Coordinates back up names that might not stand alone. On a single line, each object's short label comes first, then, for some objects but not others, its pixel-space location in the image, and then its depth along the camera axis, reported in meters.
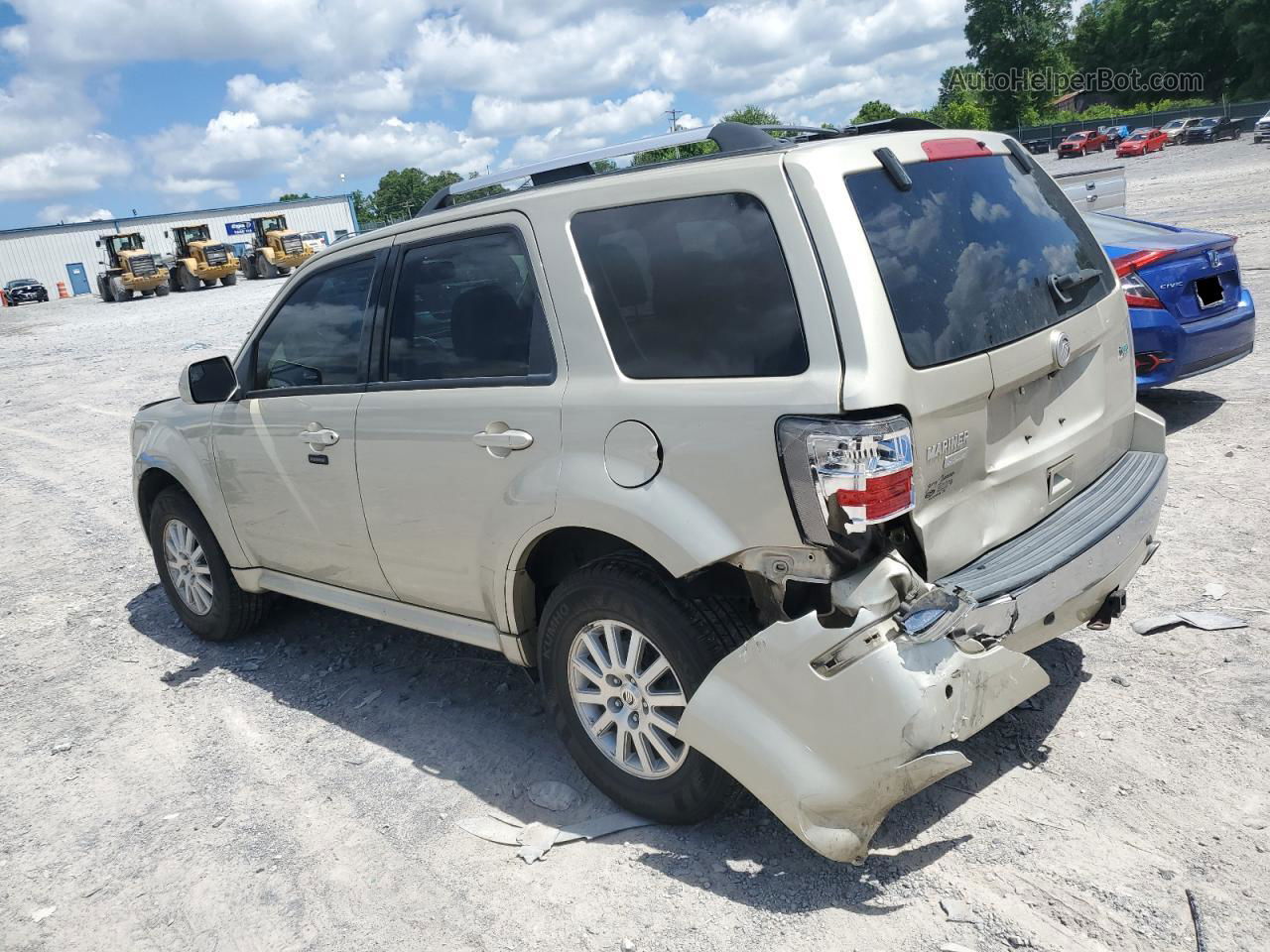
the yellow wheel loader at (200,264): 41.75
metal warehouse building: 62.12
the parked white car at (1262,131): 39.13
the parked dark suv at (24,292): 50.31
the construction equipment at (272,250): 43.41
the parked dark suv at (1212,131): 47.62
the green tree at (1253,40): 65.38
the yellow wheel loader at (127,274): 40.97
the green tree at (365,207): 106.18
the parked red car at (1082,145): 59.00
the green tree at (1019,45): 84.62
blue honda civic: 6.22
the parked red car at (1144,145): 49.28
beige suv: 2.60
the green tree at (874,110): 79.97
